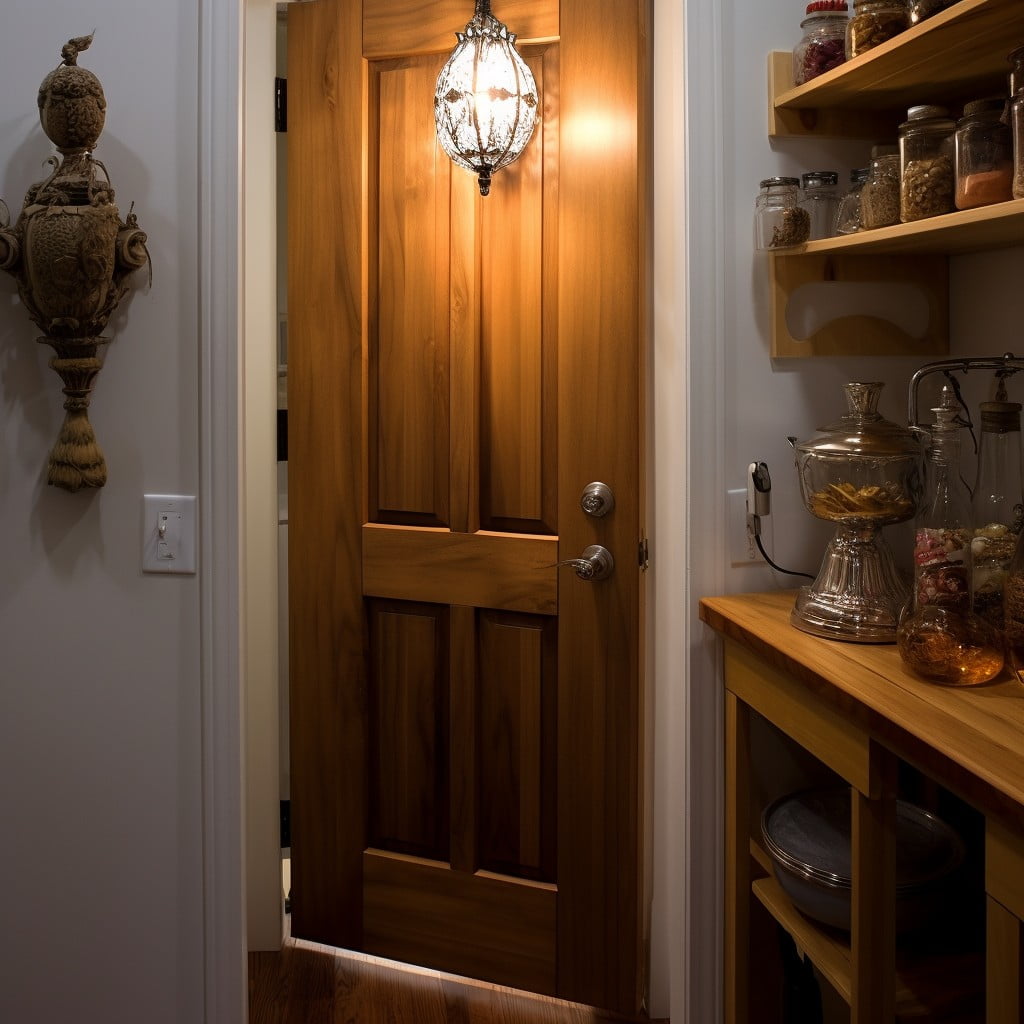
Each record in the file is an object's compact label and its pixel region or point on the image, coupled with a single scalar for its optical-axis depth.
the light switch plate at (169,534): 1.43
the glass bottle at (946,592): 1.06
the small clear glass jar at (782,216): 1.39
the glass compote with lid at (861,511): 1.24
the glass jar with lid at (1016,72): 1.04
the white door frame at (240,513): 1.39
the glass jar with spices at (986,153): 1.07
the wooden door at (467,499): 1.76
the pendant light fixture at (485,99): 1.64
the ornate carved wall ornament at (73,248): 1.28
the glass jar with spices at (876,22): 1.21
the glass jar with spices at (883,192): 1.26
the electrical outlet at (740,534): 1.48
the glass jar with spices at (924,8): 1.12
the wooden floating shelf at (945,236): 1.04
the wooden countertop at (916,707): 0.84
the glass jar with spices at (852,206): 1.33
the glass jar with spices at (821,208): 1.41
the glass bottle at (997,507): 1.12
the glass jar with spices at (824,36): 1.35
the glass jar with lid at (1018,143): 1.02
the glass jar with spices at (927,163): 1.16
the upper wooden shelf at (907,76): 1.07
